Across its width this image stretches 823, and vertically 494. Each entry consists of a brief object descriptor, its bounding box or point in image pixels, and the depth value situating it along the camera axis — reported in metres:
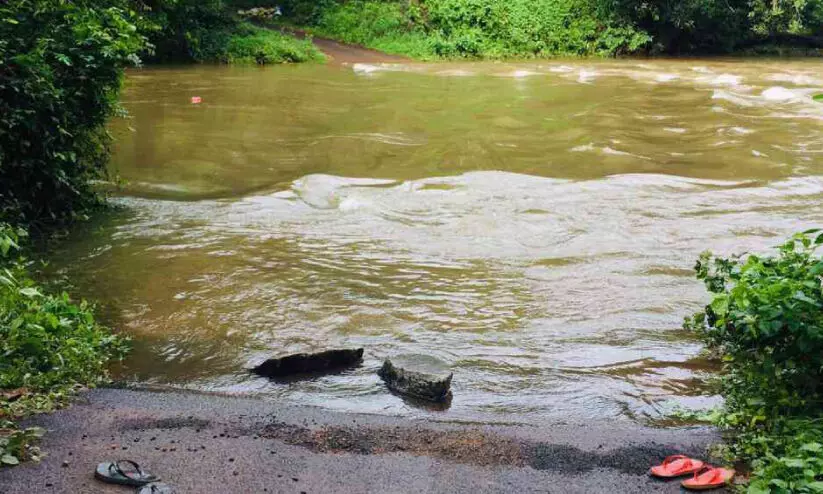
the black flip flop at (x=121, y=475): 3.91
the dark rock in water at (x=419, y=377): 5.48
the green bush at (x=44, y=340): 4.99
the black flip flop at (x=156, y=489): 3.85
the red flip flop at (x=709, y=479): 4.09
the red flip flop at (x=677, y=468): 4.22
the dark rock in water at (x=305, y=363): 5.82
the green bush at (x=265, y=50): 25.85
